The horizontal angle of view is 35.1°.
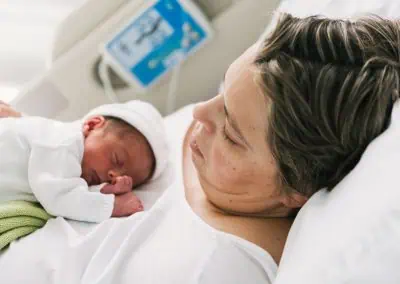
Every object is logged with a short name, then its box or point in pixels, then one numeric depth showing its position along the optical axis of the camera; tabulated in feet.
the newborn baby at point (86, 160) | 3.23
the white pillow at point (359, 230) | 2.06
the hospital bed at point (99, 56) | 4.58
